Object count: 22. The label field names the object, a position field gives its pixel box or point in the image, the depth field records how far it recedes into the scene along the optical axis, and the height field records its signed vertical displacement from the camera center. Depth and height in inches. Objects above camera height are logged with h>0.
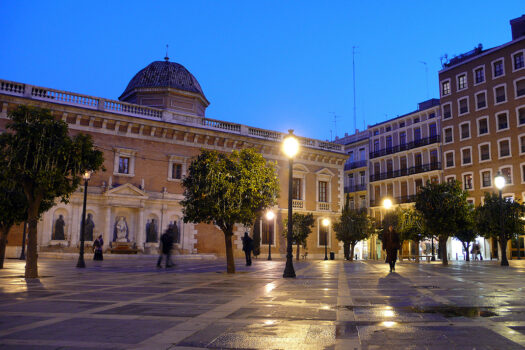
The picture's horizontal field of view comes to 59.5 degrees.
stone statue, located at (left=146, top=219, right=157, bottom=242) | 1407.5 +31.6
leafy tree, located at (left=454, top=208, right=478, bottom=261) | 1122.0 +57.3
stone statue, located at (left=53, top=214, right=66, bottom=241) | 1268.5 +30.8
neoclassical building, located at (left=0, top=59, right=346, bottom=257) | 1294.3 +269.8
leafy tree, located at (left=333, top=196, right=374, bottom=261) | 1531.7 +56.2
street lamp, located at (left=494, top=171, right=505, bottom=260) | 1064.3 +148.2
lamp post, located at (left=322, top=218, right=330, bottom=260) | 1697.2 +34.9
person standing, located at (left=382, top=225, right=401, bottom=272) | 791.7 +4.2
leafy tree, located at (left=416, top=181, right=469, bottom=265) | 1119.6 +90.4
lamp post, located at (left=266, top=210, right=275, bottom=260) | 1392.7 +87.1
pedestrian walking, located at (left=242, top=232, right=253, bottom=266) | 975.3 -9.3
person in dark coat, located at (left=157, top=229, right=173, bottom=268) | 871.7 -8.5
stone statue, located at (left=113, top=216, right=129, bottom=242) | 1354.6 +32.1
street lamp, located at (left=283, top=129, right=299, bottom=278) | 633.6 +71.6
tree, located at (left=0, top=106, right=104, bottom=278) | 586.2 +107.7
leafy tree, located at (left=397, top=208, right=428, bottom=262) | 1330.2 +55.5
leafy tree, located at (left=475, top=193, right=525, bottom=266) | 1408.7 +86.1
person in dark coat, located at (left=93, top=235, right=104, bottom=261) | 1128.8 -25.1
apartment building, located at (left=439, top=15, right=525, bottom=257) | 1849.2 +552.0
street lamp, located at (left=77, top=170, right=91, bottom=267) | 847.1 -34.0
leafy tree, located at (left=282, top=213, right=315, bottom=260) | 1546.5 +57.7
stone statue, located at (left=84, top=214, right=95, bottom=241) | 1315.2 +36.0
